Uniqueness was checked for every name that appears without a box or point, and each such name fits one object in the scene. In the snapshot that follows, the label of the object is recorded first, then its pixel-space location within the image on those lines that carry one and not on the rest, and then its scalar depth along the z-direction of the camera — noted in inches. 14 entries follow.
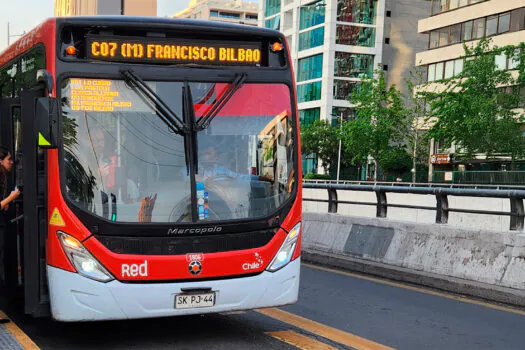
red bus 246.5
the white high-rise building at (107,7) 4152.1
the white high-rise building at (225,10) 5890.8
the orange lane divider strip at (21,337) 249.8
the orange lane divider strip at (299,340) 255.3
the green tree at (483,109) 1946.4
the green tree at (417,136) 2507.6
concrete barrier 368.5
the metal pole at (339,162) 3028.3
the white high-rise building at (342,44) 3304.6
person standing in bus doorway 295.4
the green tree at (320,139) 3127.5
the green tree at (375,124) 2568.9
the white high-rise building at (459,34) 2335.1
